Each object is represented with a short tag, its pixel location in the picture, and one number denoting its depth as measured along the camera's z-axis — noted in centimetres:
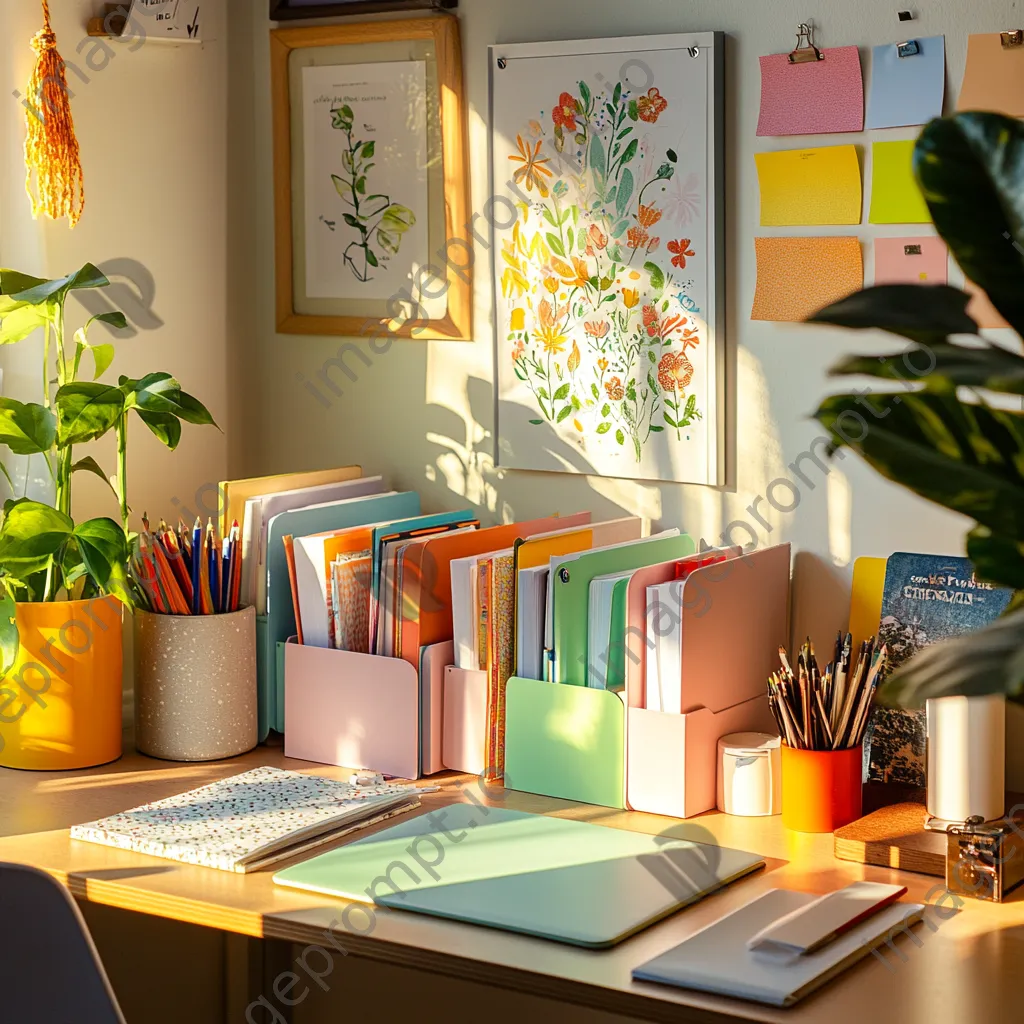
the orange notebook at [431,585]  246
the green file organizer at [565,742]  238
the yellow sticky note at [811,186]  242
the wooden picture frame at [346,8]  261
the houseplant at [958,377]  154
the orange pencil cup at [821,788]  232
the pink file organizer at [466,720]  245
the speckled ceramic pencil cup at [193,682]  248
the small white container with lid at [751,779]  236
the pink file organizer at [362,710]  245
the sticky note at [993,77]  233
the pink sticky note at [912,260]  239
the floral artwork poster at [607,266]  250
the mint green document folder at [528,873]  215
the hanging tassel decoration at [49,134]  250
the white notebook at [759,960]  206
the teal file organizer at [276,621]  254
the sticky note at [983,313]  236
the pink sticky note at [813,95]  241
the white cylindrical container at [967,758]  228
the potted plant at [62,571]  243
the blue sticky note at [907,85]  237
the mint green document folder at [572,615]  240
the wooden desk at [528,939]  206
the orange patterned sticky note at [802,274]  243
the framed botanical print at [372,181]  263
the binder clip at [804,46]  242
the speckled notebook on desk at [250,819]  226
